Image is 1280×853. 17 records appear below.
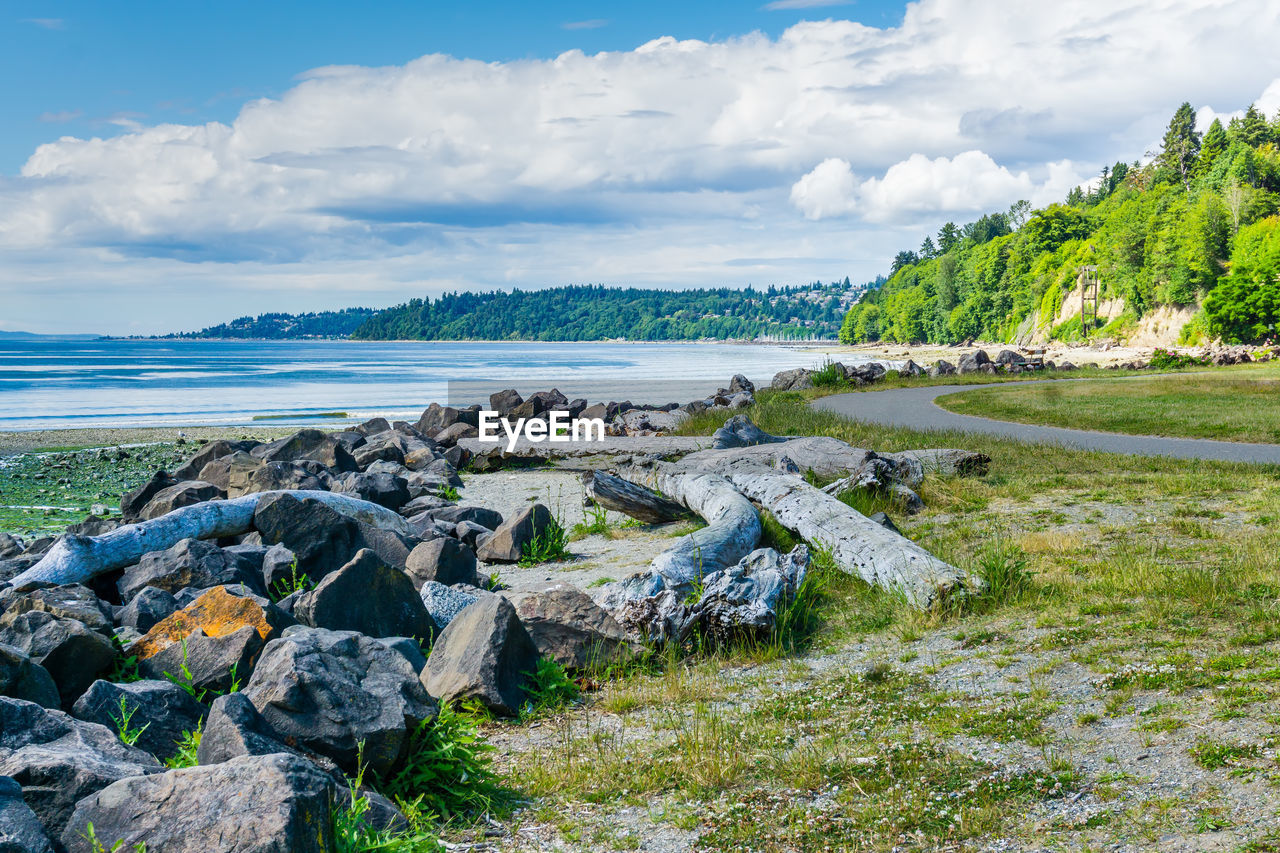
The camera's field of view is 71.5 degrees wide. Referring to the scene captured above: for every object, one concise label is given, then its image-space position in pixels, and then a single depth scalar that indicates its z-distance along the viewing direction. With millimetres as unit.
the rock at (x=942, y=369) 43062
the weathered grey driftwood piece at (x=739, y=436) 16812
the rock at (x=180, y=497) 12609
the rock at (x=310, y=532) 8961
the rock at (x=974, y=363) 43591
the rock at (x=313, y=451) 16953
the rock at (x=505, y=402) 27266
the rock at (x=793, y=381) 35594
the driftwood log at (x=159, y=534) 8000
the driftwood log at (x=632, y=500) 11712
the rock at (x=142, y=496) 13625
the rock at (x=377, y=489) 13180
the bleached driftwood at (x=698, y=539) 7293
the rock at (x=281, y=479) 12992
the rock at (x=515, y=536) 10594
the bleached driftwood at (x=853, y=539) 7383
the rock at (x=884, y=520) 10228
